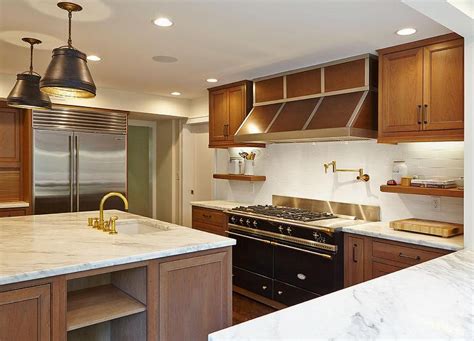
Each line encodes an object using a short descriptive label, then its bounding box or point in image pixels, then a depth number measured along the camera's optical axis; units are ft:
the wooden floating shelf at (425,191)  9.65
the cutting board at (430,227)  9.71
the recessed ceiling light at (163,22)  9.03
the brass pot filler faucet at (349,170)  12.90
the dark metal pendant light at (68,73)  7.45
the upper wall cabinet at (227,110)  15.70
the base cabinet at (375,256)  9.58
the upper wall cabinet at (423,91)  9.64
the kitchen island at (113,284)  5.92
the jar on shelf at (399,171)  11.60
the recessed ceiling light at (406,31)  9.49
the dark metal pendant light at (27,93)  9.73
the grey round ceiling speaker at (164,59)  12.35
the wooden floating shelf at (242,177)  16.46
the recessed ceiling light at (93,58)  12.28
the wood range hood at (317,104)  11.64
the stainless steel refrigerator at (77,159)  16.10
